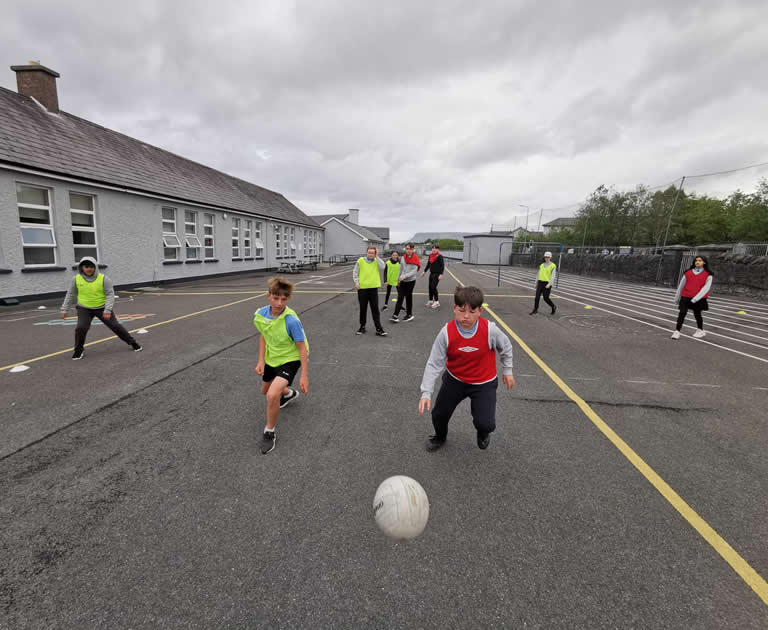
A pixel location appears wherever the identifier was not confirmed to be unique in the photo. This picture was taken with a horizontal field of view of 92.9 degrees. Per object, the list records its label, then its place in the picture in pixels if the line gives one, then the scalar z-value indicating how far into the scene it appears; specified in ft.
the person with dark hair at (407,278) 31.40
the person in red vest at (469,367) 10.77
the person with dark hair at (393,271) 35.04
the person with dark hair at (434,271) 40.11
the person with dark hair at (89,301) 20.61
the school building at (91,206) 40.34
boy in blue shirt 11.76
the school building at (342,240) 172.45
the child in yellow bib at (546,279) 35.60
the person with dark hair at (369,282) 25.88
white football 7.52
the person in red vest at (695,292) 27.22
